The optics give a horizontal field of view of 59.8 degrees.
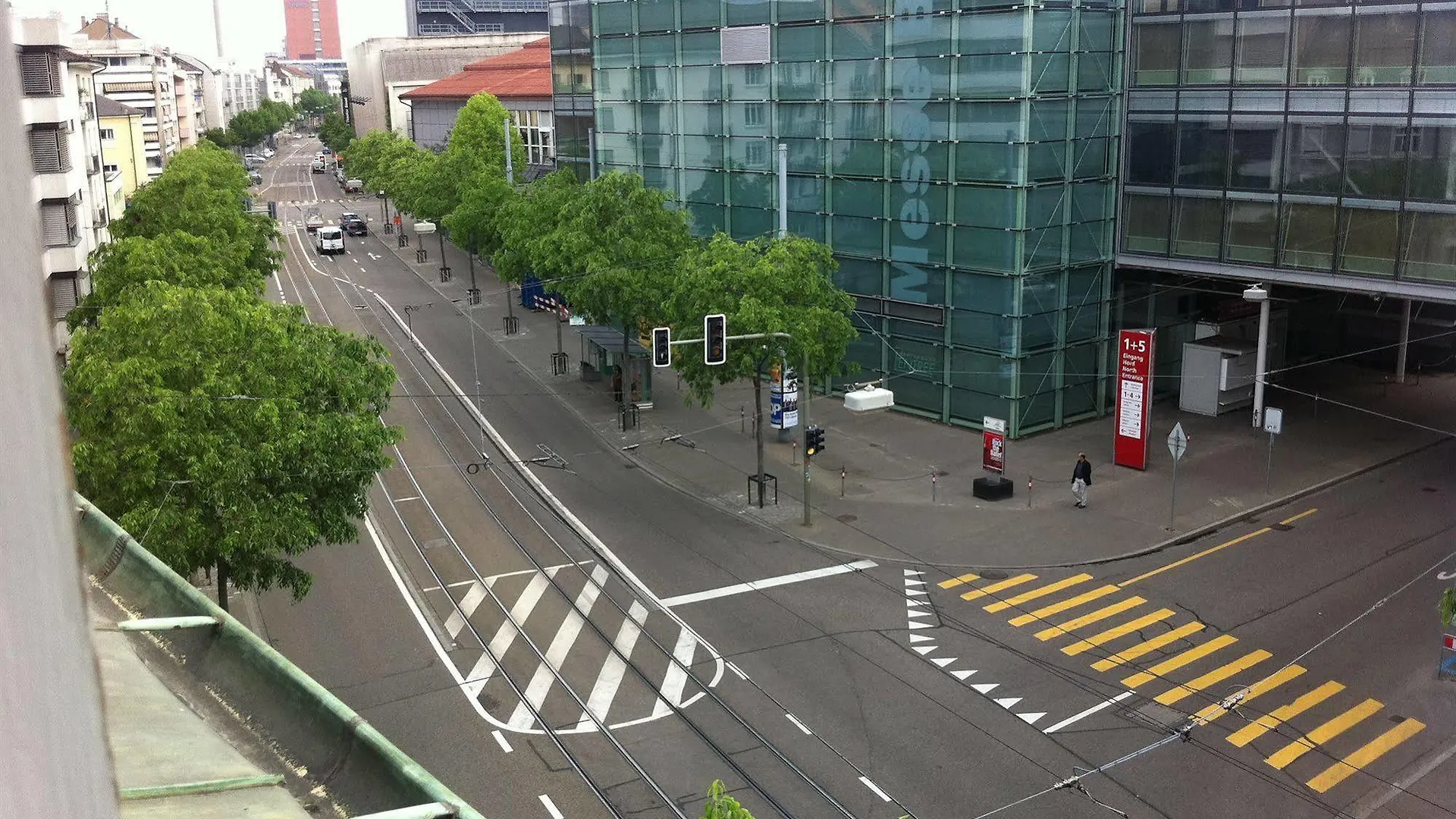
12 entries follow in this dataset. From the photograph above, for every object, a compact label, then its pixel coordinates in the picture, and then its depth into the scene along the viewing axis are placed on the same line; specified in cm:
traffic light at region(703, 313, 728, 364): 2980
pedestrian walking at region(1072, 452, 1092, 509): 3266
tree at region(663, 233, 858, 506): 3284
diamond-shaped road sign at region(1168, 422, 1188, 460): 3142
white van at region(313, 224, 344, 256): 8988
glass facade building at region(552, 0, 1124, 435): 3888
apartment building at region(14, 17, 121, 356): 4550
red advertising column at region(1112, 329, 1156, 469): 3544
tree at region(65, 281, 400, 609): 2133
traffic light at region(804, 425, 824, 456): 3259
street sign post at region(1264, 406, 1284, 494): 3284
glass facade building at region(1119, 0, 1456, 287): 3338
